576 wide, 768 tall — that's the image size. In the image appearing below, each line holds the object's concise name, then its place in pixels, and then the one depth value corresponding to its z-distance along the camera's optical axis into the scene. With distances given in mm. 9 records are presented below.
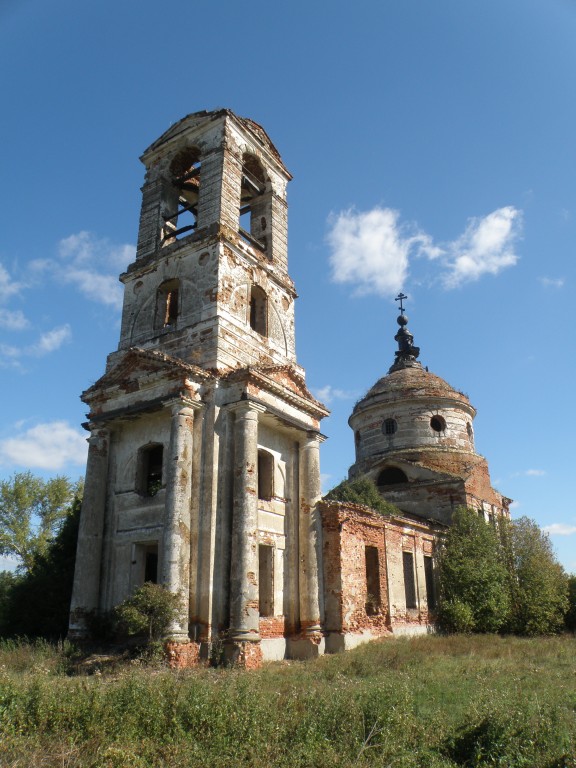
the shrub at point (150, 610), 11641
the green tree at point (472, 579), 20516
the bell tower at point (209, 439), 13211
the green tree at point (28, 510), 30125
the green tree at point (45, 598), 15859
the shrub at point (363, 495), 21938
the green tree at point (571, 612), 24064
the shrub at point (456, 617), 20219
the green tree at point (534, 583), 21422
